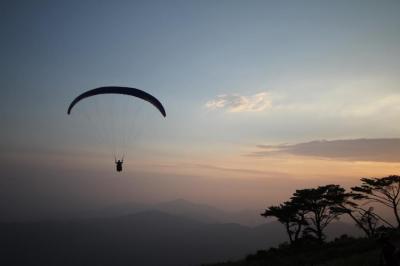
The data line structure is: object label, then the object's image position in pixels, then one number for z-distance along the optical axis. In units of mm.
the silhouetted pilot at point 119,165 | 27647
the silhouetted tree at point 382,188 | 33250
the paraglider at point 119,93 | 28734
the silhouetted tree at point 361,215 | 35438
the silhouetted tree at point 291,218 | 36281
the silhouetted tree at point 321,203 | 35406
